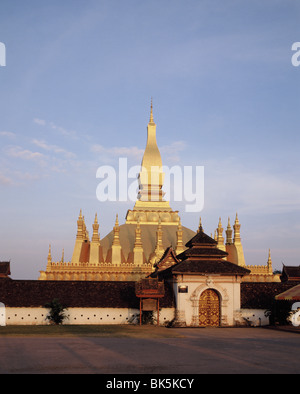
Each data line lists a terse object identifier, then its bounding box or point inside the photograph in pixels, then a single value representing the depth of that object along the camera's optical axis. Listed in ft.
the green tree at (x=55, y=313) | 97.71
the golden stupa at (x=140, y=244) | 171.32
